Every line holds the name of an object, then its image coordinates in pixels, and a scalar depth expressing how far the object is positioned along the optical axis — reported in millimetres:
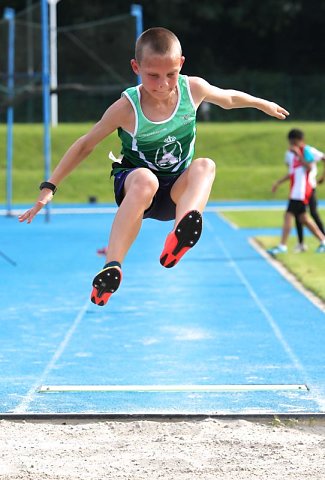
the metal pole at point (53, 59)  26253
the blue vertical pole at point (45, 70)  21656
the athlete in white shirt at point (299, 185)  16000
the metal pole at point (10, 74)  23312
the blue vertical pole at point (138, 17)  23641
